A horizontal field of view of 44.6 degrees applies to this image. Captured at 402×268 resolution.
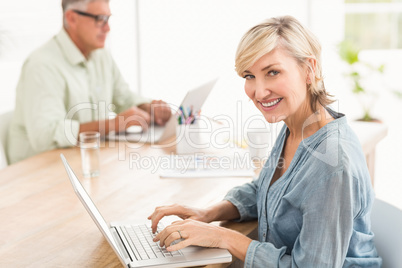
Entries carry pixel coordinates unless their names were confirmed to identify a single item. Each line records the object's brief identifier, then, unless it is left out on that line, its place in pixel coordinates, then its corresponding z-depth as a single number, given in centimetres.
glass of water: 188
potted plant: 446
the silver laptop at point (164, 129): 216
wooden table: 128
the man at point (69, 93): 233
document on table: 188
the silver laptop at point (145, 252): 115
